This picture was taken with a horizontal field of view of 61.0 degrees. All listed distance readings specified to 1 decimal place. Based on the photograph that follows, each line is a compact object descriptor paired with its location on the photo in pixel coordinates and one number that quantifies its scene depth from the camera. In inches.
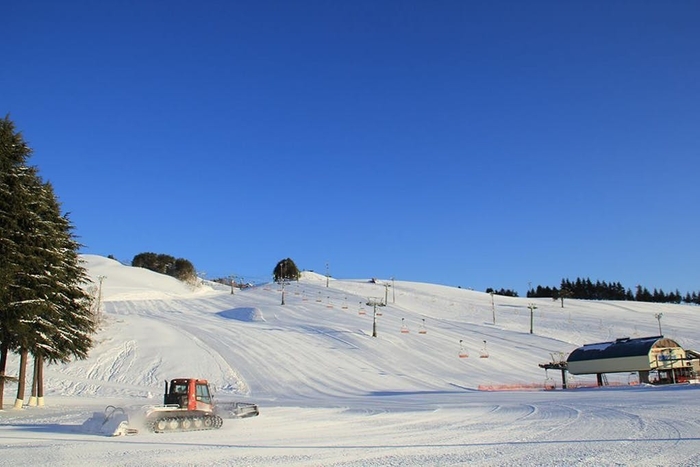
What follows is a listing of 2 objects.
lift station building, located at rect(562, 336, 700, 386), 1658.5
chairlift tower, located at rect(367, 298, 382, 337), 2444.0
